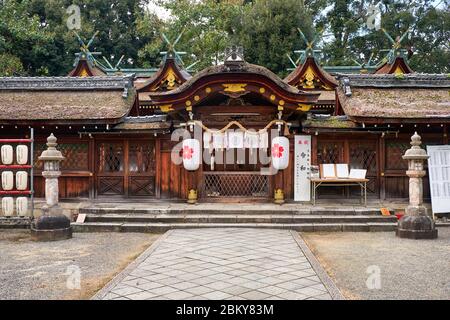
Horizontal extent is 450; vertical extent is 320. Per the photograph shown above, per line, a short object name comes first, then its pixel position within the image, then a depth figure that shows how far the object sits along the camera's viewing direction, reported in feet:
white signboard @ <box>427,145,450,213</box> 41.98
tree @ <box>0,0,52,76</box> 83.10
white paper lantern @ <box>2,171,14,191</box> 37.60
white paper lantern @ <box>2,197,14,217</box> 37.47
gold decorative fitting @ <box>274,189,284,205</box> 43.62
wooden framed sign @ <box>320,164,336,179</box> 43.78
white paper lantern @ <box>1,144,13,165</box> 37.93
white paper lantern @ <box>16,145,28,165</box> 38.16
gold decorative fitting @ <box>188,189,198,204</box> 43.96
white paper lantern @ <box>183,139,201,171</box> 43.21
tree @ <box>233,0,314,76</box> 97.50
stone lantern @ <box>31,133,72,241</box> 34.27
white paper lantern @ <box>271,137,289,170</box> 43.09
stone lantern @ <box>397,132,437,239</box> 34.55
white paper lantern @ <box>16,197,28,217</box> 37.29
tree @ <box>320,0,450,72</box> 114.11
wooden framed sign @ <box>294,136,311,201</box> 45.04
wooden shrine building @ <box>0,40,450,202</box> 42.80
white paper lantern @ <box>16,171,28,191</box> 37.60
